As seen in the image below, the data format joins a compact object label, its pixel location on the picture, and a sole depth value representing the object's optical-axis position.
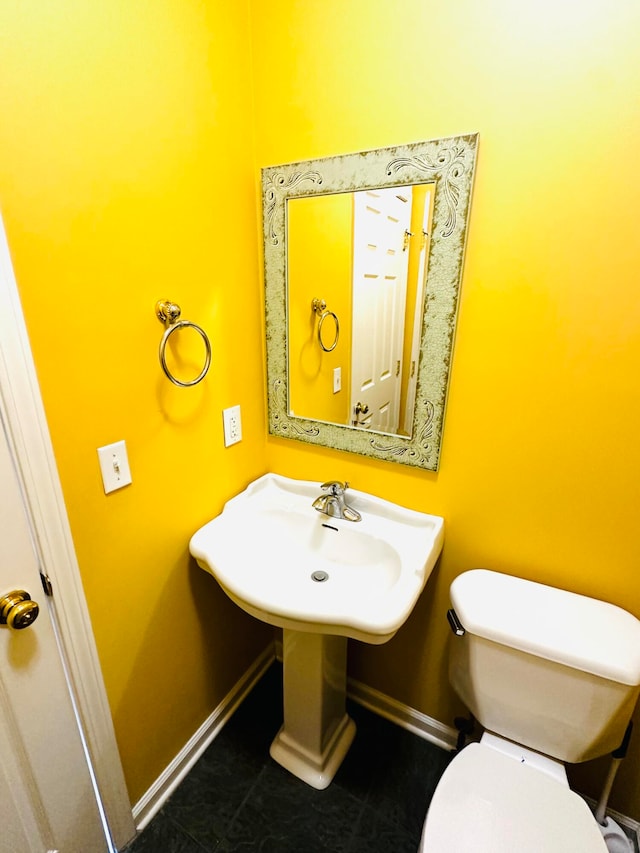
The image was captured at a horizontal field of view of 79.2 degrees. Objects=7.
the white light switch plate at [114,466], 0.88
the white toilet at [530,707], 0.82
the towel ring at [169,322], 0.93
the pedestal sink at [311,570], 0.96
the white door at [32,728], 0.73
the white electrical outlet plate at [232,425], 1.22
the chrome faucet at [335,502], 1.21
